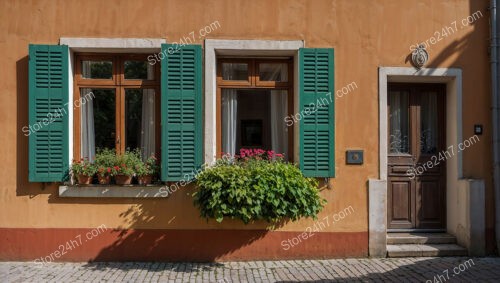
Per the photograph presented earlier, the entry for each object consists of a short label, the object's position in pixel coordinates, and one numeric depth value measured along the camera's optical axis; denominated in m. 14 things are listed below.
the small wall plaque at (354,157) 6.56
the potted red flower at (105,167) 6.29
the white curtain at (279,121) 6.81
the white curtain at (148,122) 6.69
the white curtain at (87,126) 6.64
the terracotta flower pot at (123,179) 6.35
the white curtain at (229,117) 6.77
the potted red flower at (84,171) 6.29
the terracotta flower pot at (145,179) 6.41
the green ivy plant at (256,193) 5.75
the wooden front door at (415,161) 7.06
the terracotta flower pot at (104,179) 6.36
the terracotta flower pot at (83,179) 6.32
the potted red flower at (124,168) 6.30
